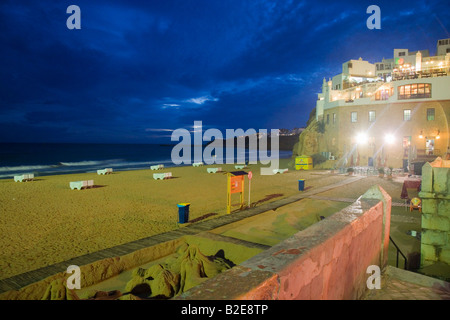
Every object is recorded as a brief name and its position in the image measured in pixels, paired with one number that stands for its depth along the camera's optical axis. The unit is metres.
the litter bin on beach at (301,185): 17.76
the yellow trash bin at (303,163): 33.81
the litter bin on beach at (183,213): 10.67
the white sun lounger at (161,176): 26.03
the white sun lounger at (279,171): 29.65
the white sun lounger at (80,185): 20.14
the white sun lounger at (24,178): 24.32
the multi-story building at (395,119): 29.86
